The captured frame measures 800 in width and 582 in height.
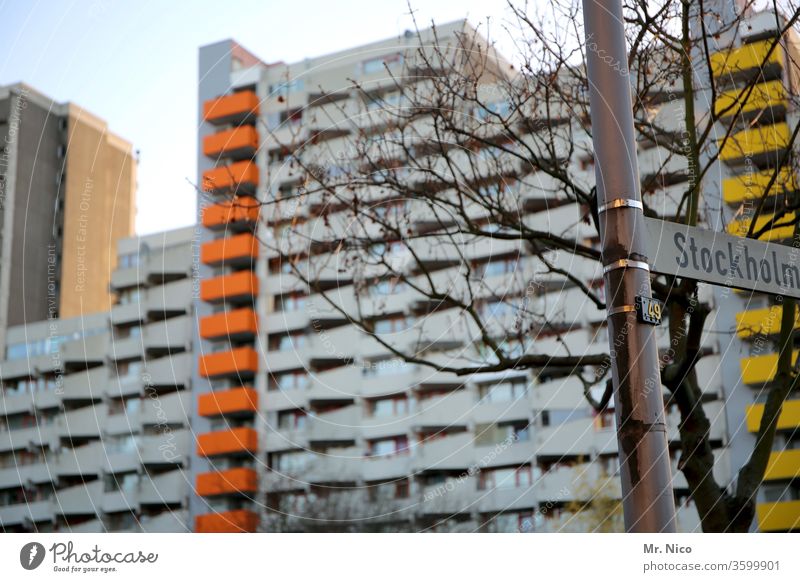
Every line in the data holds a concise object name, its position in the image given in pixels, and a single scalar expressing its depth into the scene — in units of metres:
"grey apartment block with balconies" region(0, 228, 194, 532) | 47.56
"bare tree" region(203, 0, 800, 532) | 5.78
